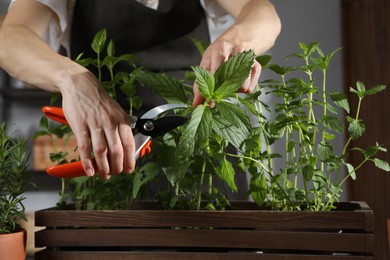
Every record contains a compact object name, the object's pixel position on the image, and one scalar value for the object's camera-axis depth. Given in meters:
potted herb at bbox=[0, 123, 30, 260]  0.79
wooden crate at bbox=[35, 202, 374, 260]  0.73
